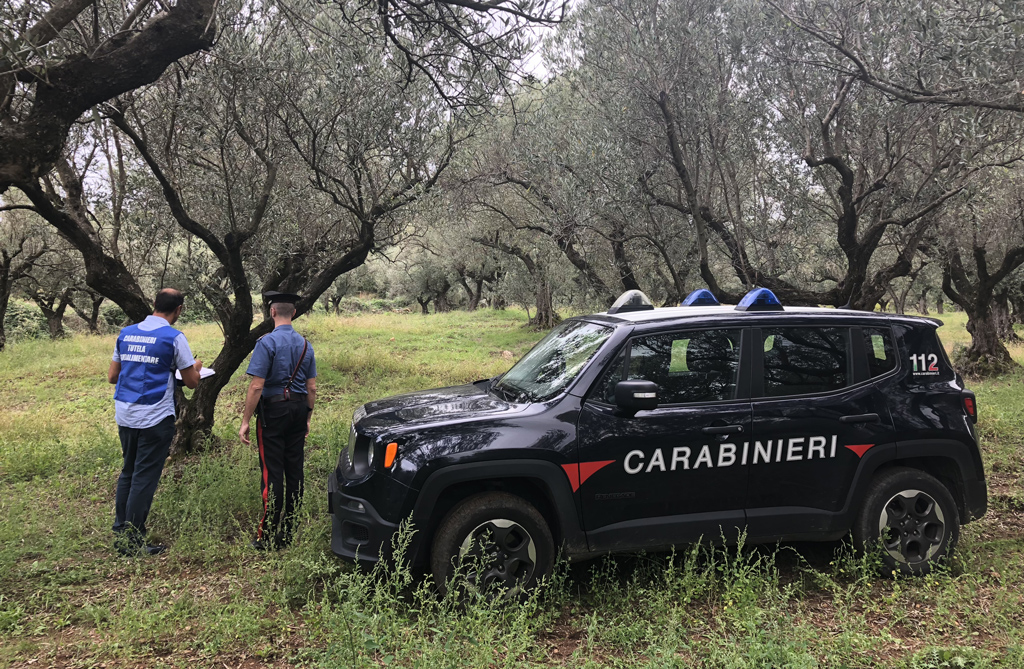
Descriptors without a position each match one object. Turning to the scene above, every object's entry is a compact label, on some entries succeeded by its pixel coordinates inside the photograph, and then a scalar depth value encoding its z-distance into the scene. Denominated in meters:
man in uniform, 4.75
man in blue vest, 4.74
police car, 3.81
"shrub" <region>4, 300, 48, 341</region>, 22.36
